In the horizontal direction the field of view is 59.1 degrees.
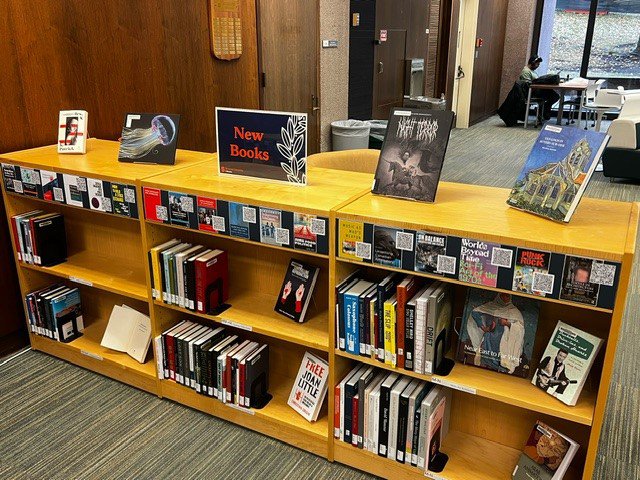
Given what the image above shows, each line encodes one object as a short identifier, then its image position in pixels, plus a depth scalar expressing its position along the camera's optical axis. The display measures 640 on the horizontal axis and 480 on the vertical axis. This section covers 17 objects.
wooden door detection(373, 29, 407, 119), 6.88
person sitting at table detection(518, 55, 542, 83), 9.66
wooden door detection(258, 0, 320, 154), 4.72
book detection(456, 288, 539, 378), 1.86
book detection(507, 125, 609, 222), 1.70
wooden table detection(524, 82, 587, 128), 8.80
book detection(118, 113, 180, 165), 2.59
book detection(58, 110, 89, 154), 2.80
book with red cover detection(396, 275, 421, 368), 1.86
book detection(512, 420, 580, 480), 1.80
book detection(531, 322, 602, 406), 1.70
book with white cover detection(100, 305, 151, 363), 2.69
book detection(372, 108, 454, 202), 1.96
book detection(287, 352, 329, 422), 2.23
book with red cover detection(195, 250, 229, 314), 2.31
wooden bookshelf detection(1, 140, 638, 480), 1.72
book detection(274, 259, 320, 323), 2.24
